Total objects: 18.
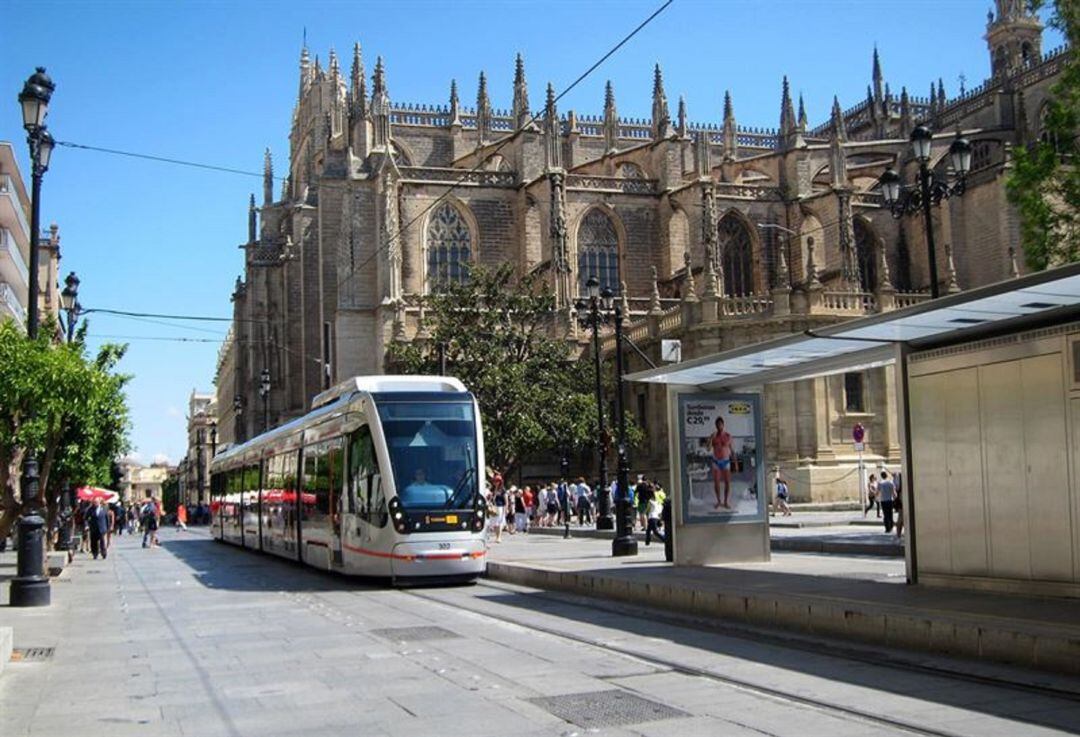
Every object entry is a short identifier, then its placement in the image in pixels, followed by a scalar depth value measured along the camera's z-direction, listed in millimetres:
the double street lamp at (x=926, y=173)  17984
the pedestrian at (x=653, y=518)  25547
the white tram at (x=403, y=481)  16703
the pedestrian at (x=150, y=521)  34938
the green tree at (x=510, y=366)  38562
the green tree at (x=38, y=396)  16641
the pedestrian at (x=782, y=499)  33688
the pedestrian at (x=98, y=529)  28891
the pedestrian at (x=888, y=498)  22906
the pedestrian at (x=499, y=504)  28778
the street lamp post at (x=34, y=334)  14992
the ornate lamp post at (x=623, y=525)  20578
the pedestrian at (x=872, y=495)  30703
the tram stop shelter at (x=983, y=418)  10711
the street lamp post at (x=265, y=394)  52031
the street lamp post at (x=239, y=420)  69438
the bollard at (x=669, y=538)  17703
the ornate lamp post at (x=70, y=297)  25141
